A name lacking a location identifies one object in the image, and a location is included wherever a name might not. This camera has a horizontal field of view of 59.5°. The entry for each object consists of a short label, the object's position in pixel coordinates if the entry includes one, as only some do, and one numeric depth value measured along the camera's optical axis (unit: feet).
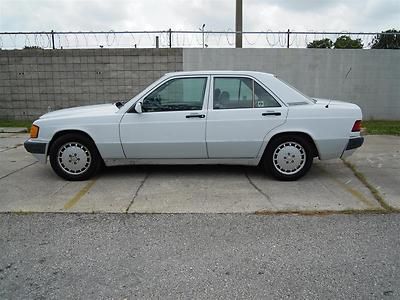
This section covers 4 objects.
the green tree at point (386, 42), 37.27
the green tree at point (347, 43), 36.29
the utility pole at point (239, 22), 36.52
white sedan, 16.96
